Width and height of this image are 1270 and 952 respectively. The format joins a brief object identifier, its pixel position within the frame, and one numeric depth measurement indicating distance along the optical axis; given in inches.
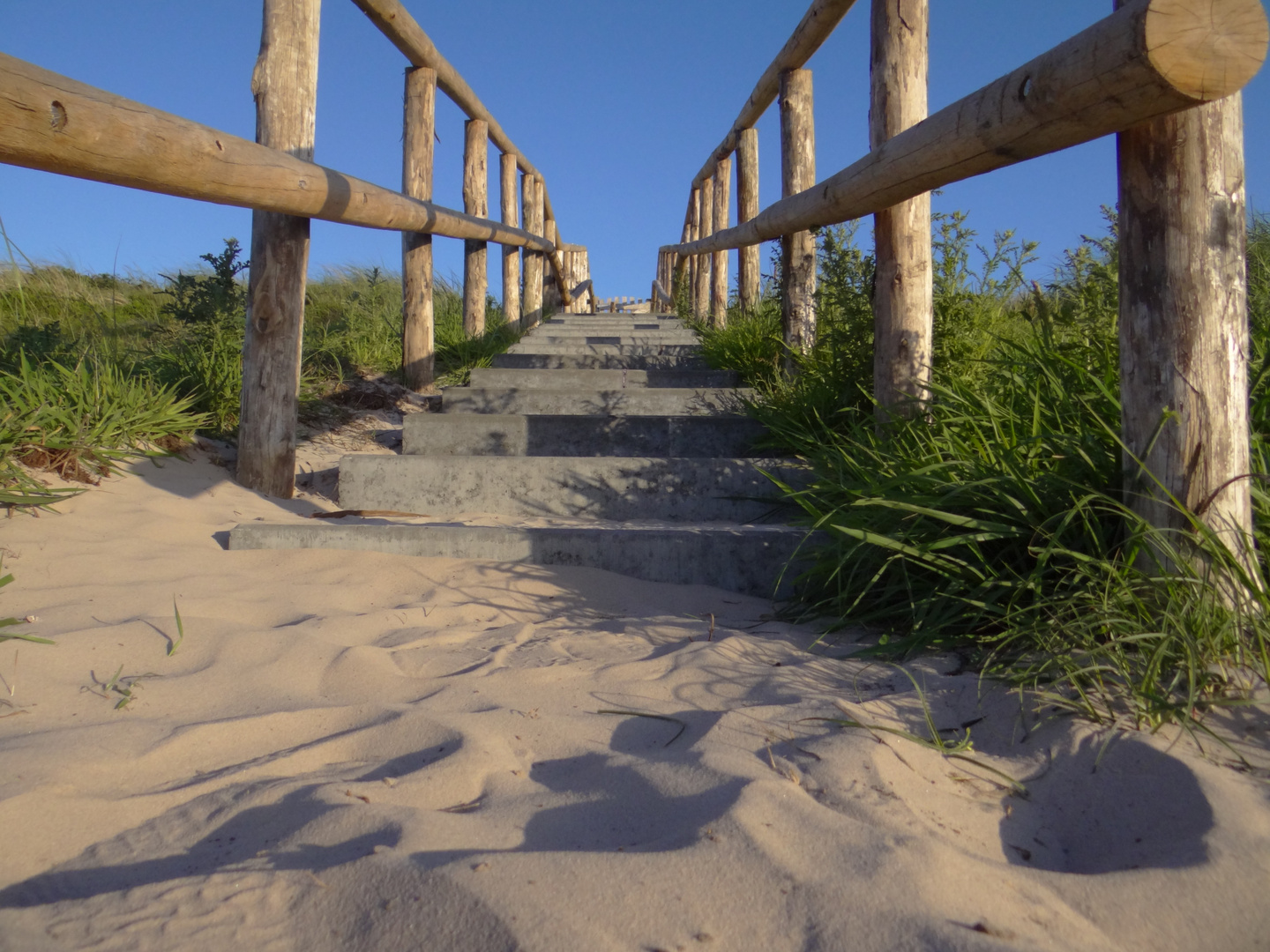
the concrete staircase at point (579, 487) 109.2
